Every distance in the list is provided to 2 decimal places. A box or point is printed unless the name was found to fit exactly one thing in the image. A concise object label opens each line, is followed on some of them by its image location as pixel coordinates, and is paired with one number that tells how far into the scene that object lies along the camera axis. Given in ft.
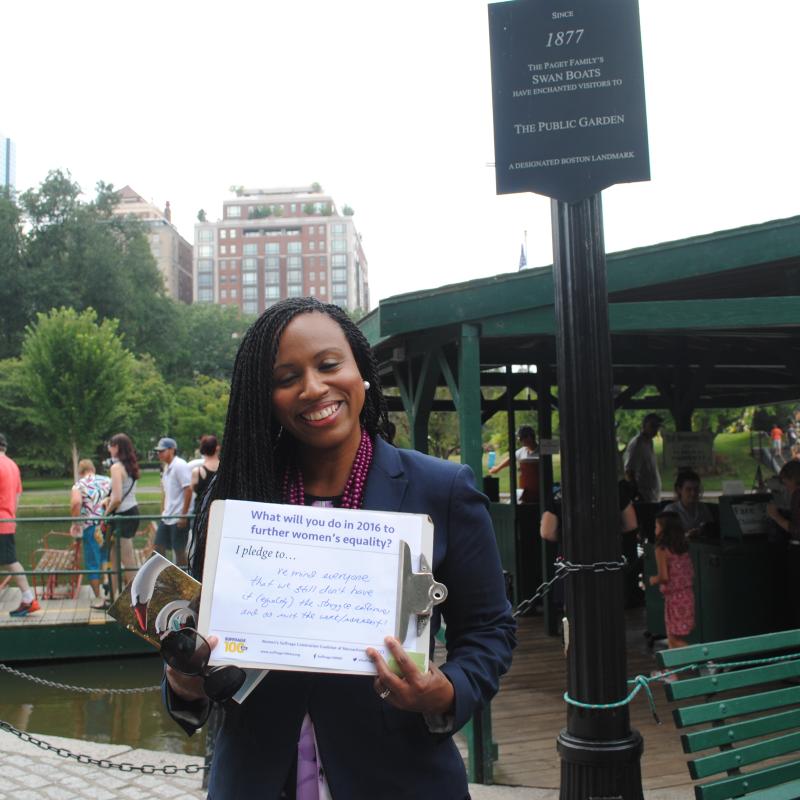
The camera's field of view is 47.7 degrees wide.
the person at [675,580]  22.75
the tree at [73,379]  134.92
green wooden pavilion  17.76
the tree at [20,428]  163.12
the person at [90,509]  33.95
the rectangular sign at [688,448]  34.47
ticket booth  22.76
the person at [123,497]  33.65
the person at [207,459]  29.40
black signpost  10.99
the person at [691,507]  26.12
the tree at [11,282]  190.90
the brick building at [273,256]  565.94
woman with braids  5.41
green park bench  10.41
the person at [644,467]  35.17
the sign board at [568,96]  11.10
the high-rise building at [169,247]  478.18
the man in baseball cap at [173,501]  33.30
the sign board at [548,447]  27.50
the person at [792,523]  22.66
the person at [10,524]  32.19
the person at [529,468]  31.55
